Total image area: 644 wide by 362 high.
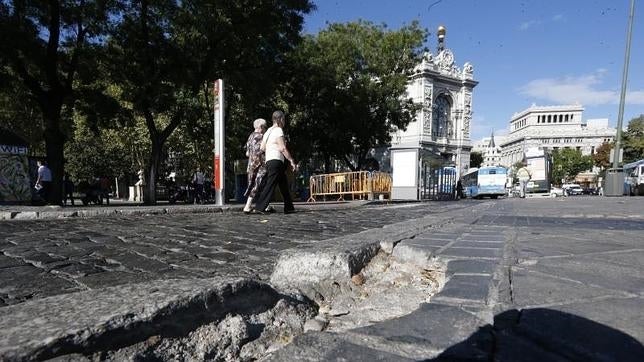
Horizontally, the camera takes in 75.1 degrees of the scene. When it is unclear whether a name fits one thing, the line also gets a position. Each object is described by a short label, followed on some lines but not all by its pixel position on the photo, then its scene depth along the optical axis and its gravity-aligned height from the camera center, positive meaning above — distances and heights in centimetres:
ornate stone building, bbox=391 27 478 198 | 5647 +1035
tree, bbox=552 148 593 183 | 8319 +354
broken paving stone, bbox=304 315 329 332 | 178 -63
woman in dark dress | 797 +35
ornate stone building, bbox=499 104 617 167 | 10488 +1292
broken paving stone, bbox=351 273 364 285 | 240 -57
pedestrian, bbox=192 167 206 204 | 2258 -22
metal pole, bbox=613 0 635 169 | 2122 +528
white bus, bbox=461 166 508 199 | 3684 -1
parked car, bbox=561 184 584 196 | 6494 -140
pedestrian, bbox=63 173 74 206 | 2172 -26
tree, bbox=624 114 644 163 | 5256 +541
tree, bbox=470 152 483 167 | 8015 +423
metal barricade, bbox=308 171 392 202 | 1886 -19
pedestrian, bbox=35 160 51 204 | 1477 -3
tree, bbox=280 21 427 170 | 2402 +544
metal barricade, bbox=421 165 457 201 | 2607 -16
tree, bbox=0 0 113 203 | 1281 +431
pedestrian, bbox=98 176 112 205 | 2223 -35
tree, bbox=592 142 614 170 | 7303 +447
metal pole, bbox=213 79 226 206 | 957 +93
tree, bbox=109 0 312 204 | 1434 +487
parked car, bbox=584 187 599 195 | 6984 -158
